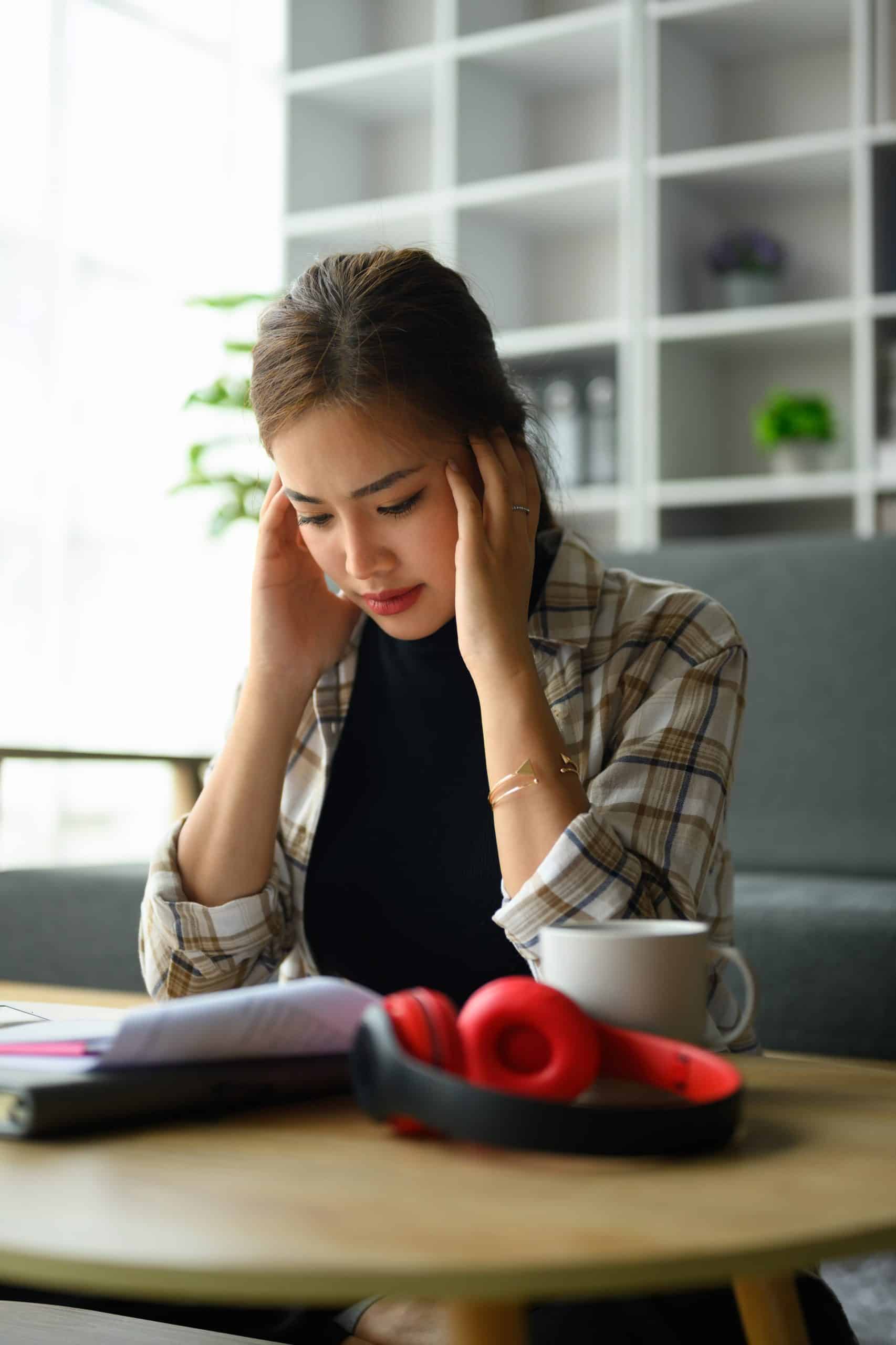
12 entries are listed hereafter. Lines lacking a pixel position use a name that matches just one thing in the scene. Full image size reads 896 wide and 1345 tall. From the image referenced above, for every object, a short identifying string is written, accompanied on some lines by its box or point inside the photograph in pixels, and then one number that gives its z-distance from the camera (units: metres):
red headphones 0.55
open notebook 0.60
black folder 0.59
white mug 0.67
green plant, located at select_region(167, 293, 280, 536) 3.52
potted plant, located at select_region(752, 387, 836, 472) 3.25
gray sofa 2.13
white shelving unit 3.21
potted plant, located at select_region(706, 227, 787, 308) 3.38
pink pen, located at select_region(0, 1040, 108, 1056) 0.65
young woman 1.06
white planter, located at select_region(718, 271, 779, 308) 3.38
